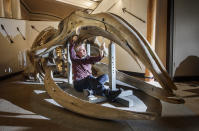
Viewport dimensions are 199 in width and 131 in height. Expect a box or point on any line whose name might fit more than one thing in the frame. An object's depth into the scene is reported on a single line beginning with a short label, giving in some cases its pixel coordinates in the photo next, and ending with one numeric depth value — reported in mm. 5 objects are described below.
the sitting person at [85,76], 2196
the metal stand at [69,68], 2583
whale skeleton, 1268
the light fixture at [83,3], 5816
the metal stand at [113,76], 2060
